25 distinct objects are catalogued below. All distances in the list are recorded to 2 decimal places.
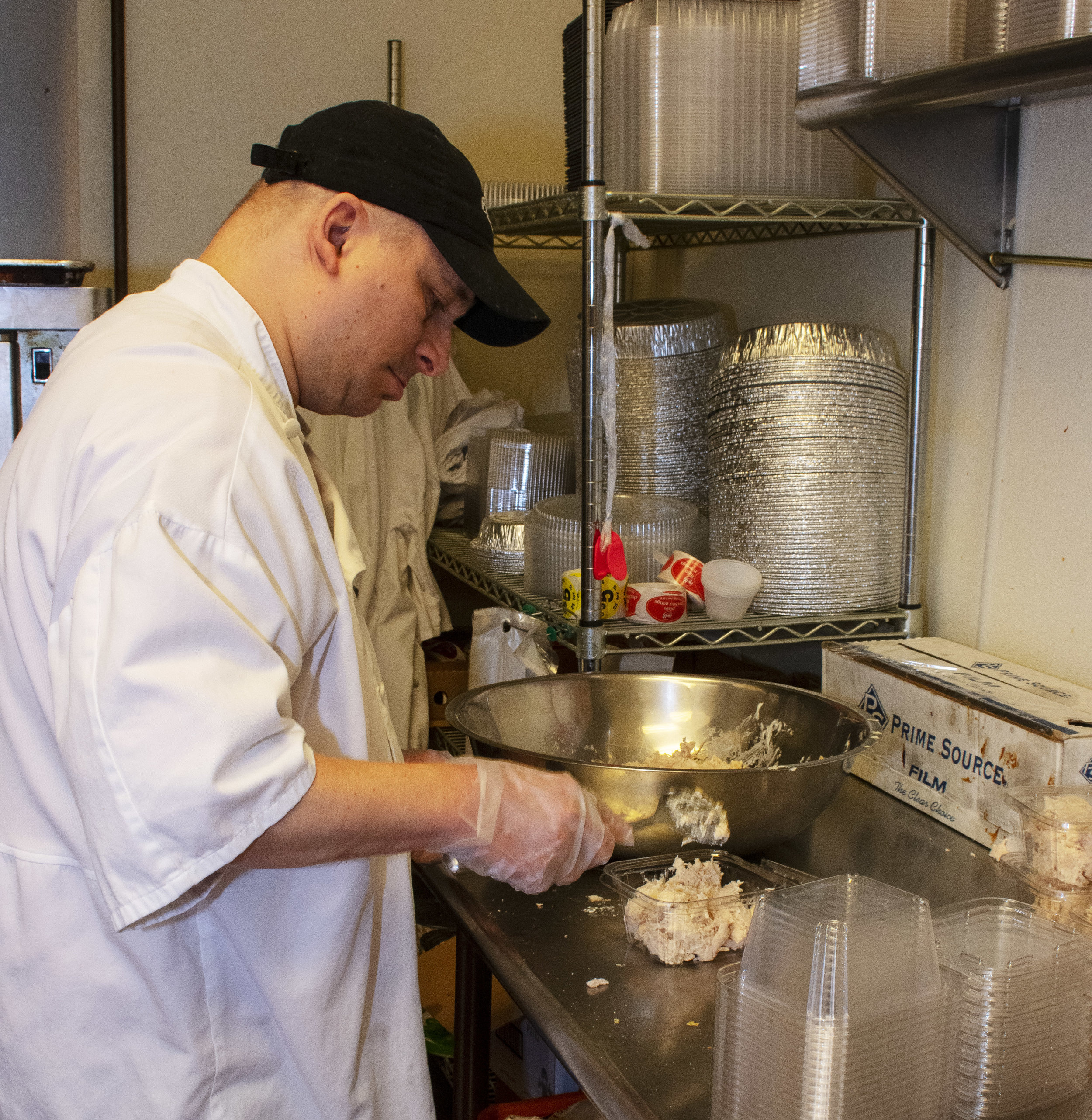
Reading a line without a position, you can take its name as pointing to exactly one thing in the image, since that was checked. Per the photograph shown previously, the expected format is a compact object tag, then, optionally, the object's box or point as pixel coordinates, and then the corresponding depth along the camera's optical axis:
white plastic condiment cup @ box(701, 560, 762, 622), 1.65
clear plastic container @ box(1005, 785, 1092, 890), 1.14
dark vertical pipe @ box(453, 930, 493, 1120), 1.37
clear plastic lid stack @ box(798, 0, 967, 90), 1.29
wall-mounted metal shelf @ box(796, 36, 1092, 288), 1.18
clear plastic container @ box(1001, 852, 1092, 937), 1.09
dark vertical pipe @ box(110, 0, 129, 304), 2.62
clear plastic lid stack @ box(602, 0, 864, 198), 1.67
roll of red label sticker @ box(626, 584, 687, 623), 1.65
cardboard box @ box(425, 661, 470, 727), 2.51
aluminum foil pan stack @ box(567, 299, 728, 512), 1.93
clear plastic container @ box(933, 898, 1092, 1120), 0.85
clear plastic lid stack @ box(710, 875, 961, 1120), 0.76
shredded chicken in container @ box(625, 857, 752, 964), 1.11
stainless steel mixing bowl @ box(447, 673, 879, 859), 1.21
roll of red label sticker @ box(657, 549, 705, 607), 1.71
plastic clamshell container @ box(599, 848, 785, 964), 1.11
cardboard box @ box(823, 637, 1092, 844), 1.29
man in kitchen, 0.78
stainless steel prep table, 0.94
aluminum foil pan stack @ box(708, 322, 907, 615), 1.64
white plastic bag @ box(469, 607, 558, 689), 1.94
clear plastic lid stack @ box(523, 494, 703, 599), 1.81
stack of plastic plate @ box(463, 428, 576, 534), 2.26
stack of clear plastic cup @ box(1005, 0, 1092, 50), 1.12
